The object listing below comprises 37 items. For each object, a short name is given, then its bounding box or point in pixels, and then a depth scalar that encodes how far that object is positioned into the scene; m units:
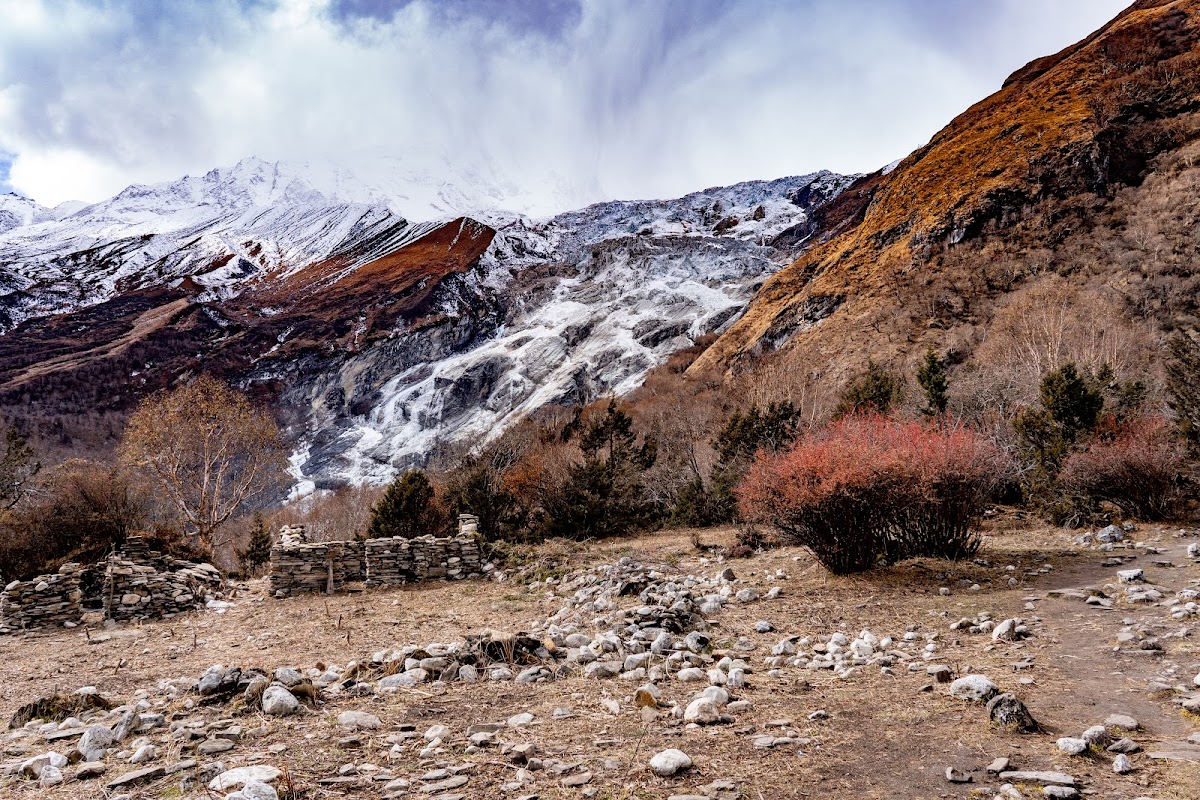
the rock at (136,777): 3.51
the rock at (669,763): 3.51
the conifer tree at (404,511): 20.41
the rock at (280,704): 4.73
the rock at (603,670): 5.76
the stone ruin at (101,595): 12.20
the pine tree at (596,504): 21.59
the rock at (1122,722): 3.68
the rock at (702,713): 4.39
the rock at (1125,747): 3.36
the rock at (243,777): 3.31
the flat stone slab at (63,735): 4.56
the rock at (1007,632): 6.04
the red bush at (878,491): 9.08
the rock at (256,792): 3.08
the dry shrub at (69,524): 17.08
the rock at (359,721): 4.45
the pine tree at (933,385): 23.72
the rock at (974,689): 4.46
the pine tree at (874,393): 24.72
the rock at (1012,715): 3.81
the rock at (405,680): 5.56
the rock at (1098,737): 3.48
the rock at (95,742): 4.10
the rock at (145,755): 3.92
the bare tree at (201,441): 22.39
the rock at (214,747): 3.96
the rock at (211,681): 5.37
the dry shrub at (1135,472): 12.30
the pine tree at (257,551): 22.00
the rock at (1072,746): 3.39
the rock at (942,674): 4.99
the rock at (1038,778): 3.05
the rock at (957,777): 3.23
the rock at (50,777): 3.71
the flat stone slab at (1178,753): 3.21
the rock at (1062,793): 2.93
